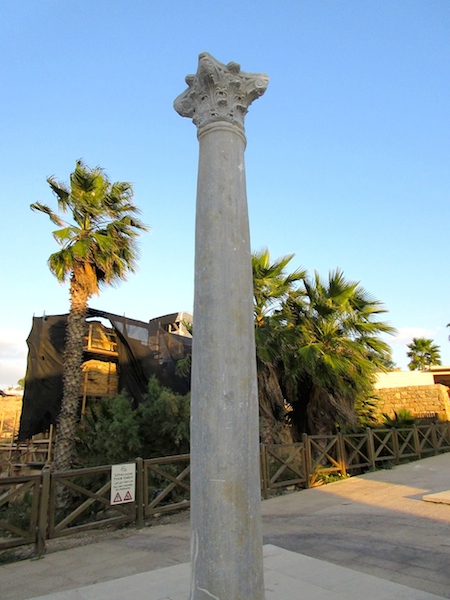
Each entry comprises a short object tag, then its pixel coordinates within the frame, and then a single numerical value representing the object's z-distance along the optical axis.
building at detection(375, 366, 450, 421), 18.55
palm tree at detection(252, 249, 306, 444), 12.12
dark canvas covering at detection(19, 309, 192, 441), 13.55
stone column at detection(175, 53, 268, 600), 2.67
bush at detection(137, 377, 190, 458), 10.82
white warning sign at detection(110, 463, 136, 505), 7.22
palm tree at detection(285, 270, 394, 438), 12.41
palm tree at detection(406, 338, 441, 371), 40.75
